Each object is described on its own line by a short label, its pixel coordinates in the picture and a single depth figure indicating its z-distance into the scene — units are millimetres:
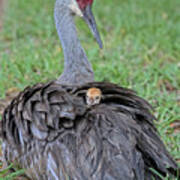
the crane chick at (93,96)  5911
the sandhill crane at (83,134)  5461
